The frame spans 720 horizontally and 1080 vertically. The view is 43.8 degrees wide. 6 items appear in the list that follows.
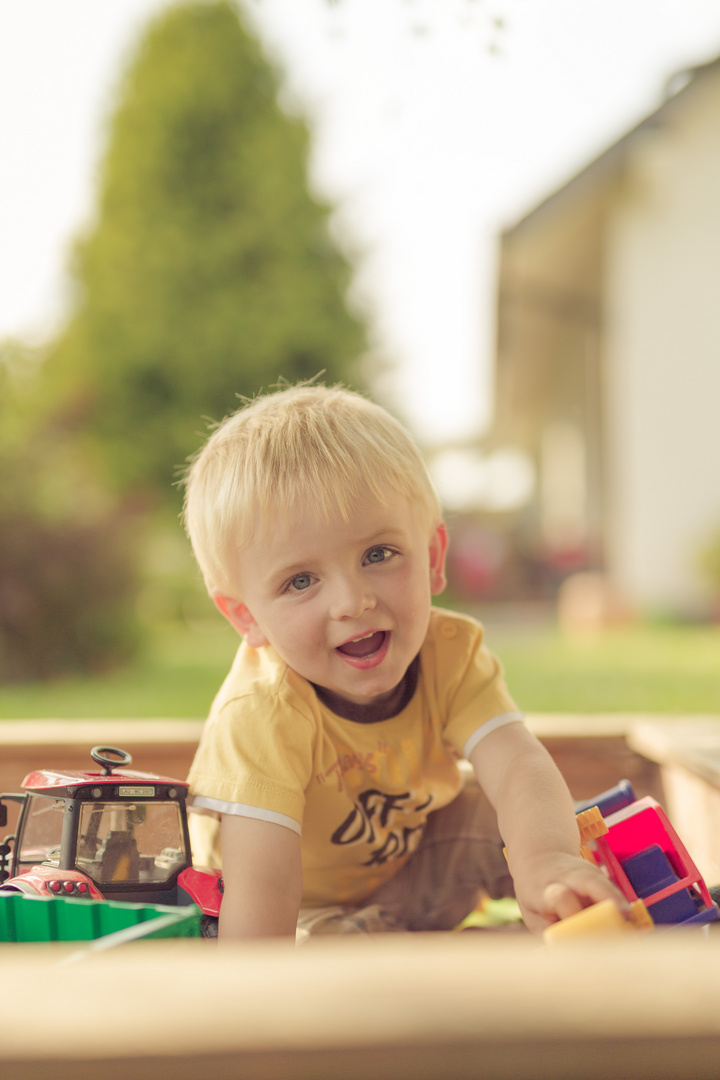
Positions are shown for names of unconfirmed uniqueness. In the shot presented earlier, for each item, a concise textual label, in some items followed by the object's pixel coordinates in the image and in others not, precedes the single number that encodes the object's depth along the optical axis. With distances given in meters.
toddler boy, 1.12
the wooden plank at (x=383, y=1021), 0.44
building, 8.67
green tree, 13.96
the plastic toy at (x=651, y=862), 1.12
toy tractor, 1.11
